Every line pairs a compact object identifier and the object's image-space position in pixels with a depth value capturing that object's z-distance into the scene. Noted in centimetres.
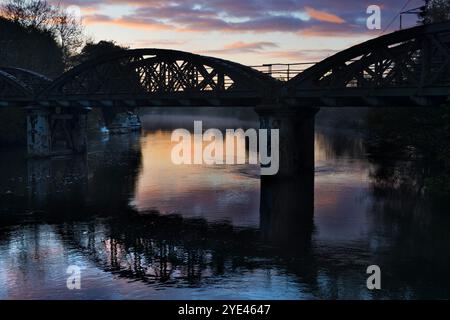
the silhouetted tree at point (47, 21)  9812
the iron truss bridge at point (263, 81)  3897
